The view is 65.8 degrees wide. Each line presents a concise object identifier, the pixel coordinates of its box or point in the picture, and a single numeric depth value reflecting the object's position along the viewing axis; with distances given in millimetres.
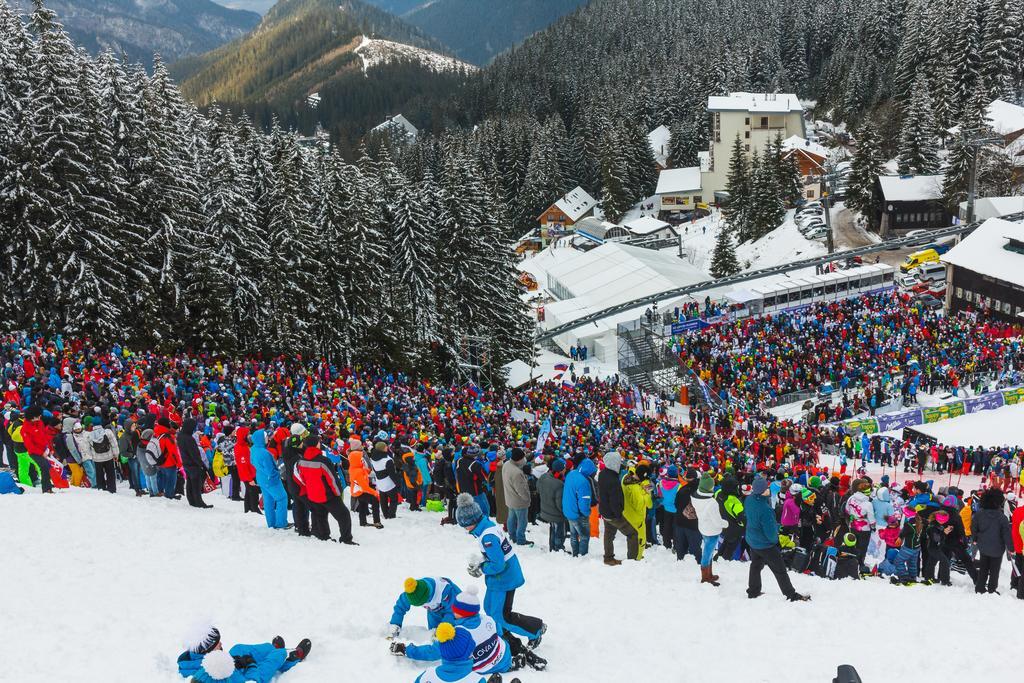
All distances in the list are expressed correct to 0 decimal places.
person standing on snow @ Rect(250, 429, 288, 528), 11047
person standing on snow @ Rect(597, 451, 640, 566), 10180
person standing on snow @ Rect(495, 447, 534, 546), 10961
